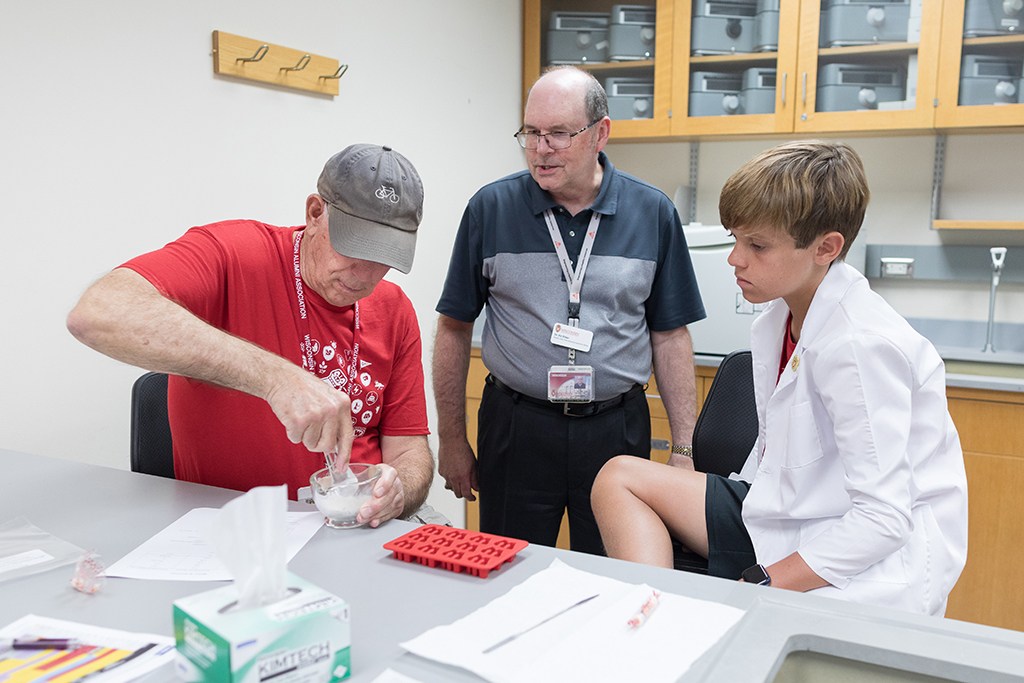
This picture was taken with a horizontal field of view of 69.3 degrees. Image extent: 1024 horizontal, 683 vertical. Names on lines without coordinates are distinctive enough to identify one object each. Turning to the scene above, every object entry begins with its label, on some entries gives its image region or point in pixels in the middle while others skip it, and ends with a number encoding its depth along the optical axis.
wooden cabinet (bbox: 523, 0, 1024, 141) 2.58
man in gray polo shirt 1.85
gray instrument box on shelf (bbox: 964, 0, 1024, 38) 2.51
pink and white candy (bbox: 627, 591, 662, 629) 0.79
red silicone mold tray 0.92
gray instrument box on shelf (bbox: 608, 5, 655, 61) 3.07
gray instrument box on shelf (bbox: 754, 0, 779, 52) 2.82
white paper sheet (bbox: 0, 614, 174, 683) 0.70
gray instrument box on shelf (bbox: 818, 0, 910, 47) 2.66
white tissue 0.60
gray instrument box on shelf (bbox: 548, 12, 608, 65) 3.20
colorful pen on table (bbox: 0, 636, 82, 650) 0.74
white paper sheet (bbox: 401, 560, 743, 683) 0.71
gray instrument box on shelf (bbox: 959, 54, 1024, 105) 2.54
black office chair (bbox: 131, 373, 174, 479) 1.49
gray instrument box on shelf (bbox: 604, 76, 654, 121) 3.10
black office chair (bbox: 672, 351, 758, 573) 1.72
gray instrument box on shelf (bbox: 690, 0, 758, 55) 2.90
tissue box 0.60
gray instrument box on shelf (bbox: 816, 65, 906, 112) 2.71
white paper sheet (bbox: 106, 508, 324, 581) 0.91
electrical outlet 2.94
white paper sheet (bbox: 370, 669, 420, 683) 0.70
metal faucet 2.70
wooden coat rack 1.97
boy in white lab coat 1.10
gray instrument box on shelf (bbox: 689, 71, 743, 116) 2.95
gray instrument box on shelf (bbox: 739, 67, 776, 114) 2.88
